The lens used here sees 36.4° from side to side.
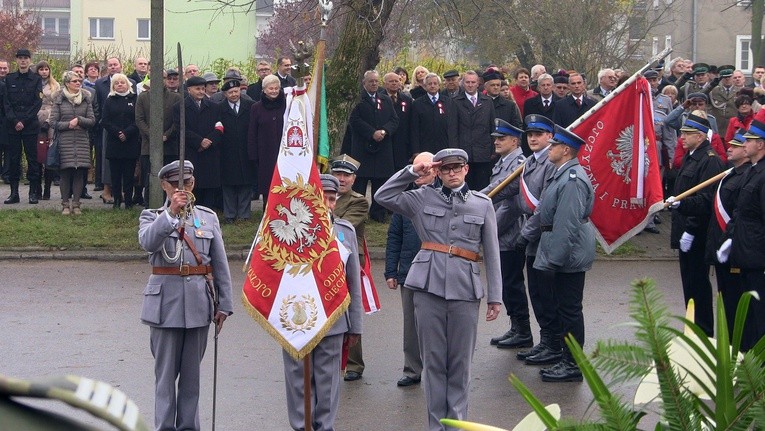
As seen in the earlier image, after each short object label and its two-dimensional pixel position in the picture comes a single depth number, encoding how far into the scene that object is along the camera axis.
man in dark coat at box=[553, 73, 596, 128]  15.93
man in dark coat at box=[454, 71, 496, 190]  15.62
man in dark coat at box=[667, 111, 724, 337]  10.02
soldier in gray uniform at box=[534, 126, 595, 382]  8.88
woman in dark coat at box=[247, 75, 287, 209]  15.57
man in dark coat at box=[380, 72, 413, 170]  15.99
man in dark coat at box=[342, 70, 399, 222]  15.64
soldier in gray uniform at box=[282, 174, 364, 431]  7.19
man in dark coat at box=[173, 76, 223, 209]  15.69
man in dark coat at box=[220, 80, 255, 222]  16.06
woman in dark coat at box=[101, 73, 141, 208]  16.23
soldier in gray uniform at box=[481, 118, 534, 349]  9.98
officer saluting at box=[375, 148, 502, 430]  7.41
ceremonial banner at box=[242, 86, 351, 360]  7.08
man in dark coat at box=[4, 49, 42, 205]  17.25
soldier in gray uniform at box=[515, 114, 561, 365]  9.40
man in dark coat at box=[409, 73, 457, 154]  15.77
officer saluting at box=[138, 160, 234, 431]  6.89
